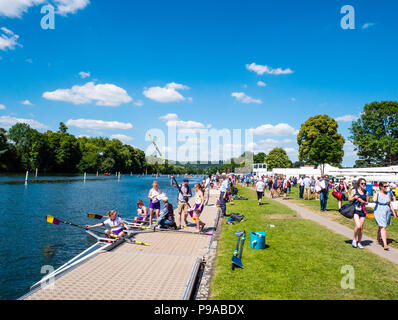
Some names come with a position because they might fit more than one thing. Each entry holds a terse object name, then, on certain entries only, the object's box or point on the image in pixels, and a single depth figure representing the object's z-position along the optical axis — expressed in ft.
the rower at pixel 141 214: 44.67
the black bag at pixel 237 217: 43.30
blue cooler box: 27.61
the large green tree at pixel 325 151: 144.56
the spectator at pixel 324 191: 53.01
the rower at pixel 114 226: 31.96
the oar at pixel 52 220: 32.50
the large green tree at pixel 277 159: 381.81
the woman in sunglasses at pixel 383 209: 27.30
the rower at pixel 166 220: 37.96
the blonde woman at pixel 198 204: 36.11
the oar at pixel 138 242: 29.80
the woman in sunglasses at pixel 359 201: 27.04
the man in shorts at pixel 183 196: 38.70
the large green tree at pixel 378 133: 141.90
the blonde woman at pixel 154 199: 38.37
